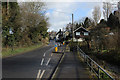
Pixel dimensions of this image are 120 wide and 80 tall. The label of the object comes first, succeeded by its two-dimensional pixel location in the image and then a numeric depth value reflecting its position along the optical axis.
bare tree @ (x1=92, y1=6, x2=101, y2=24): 59.81
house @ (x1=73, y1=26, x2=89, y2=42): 67.00
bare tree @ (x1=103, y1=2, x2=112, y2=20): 53.50
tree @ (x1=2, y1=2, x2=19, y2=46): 24.55
